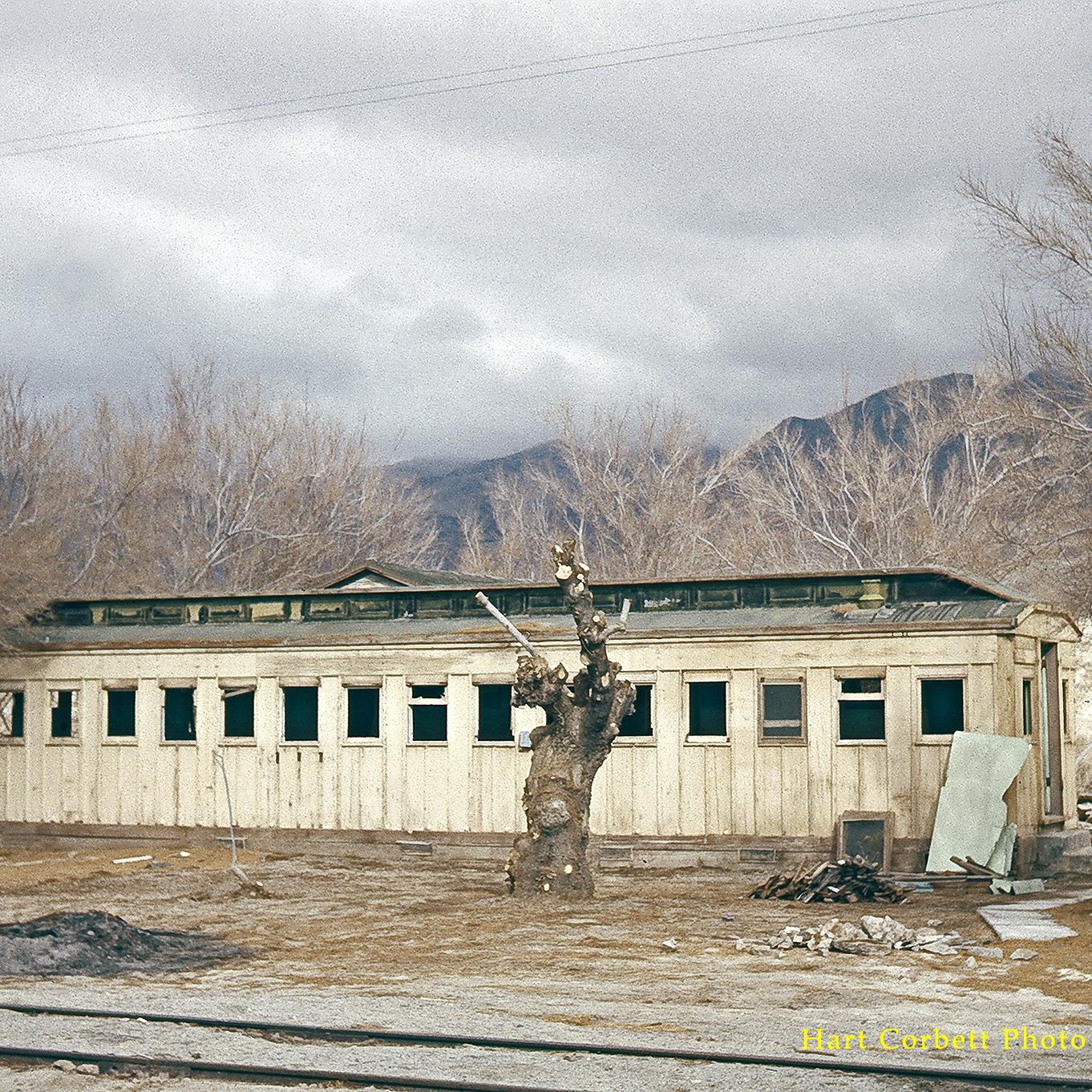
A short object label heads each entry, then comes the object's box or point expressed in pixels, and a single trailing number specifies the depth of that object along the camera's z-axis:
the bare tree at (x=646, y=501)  64.31
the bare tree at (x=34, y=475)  51.72
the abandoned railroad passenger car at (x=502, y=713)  22.42
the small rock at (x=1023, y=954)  14.66
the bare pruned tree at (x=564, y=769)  19.34
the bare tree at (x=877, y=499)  56.12
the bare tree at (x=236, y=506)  57.62
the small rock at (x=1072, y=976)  13.47
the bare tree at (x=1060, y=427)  32.25
